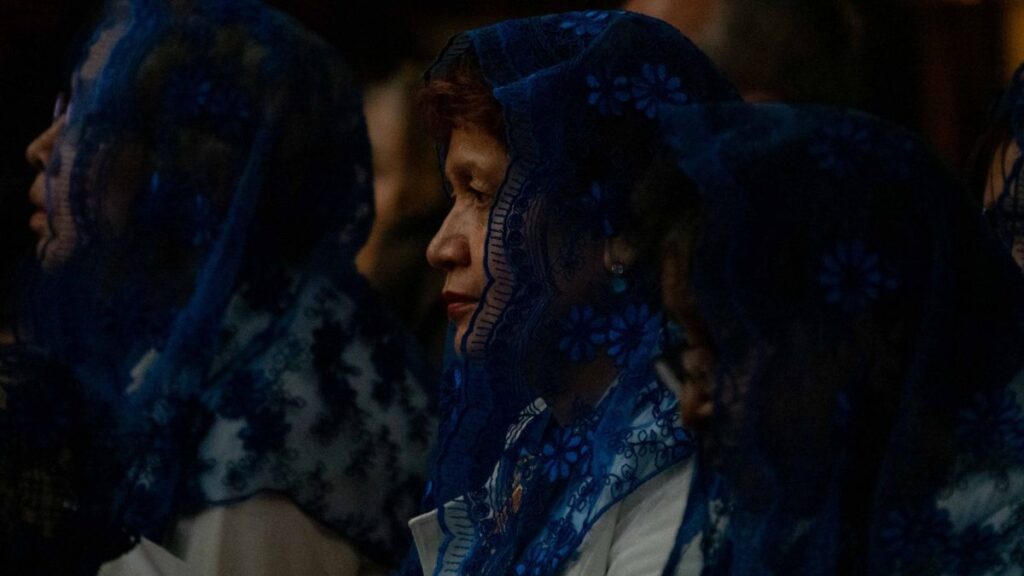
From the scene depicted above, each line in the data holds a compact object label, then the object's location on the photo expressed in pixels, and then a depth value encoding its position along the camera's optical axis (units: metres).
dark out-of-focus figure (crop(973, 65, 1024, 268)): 5.11
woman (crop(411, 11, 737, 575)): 4.71
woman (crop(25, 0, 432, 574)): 6.45
